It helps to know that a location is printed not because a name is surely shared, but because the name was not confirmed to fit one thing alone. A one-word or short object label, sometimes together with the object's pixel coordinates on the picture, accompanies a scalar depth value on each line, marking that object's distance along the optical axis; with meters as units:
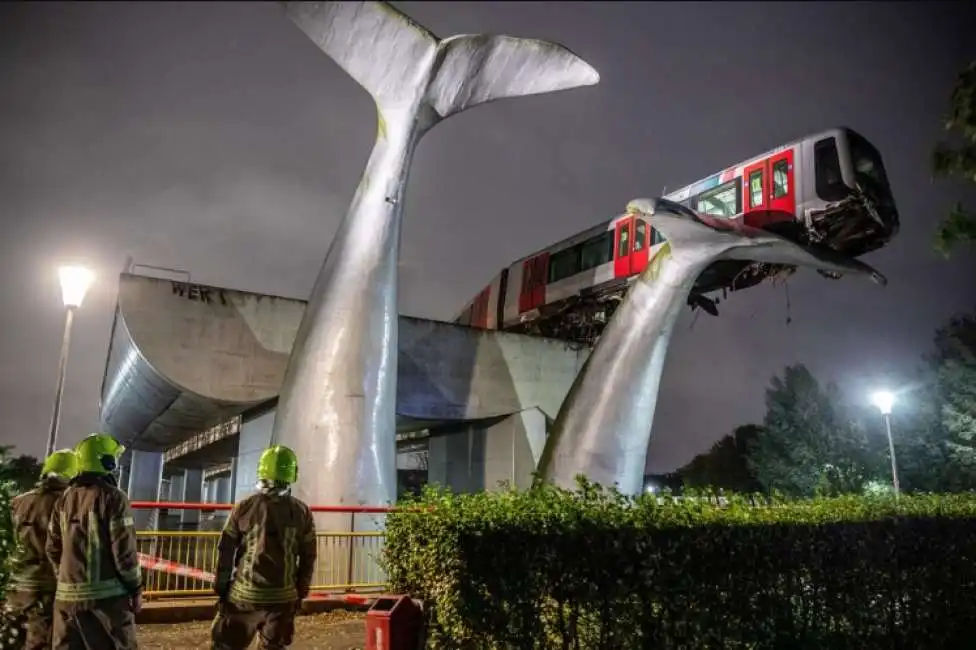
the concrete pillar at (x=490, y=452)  20.62
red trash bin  5.05
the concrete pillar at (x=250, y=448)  17.96
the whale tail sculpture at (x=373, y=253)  12.18
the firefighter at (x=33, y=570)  4.91
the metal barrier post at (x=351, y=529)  10.58
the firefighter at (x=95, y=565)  4.42
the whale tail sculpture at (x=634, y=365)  13.55
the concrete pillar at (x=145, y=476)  32.56
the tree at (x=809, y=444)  37.12
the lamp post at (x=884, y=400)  19.73
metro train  14.76
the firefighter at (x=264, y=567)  4.55
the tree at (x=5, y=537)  4.30
